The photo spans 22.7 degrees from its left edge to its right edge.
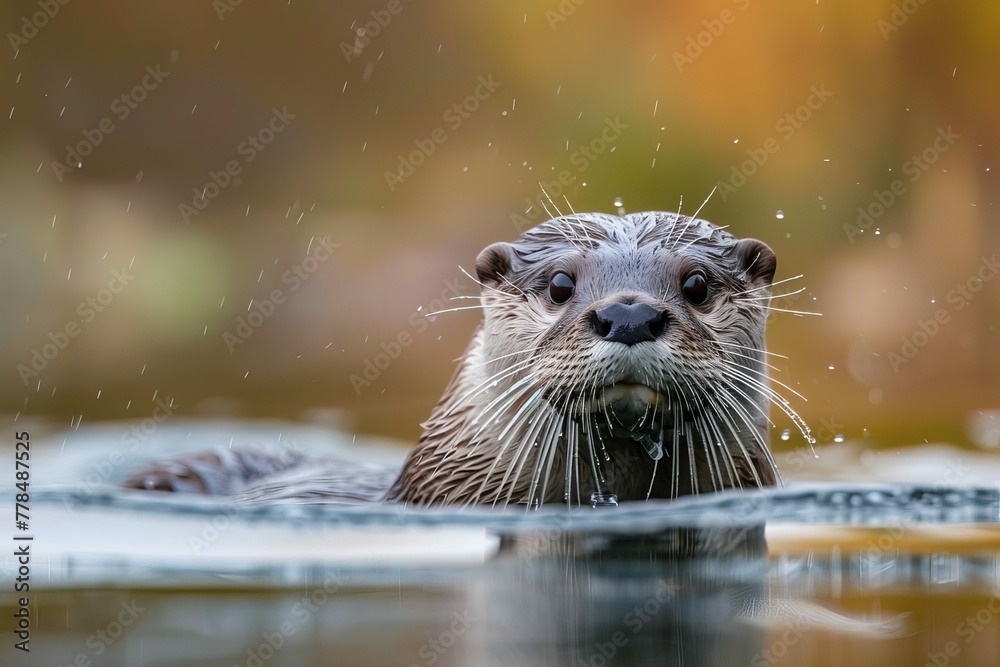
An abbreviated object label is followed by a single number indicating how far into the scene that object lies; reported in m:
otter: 5.07
